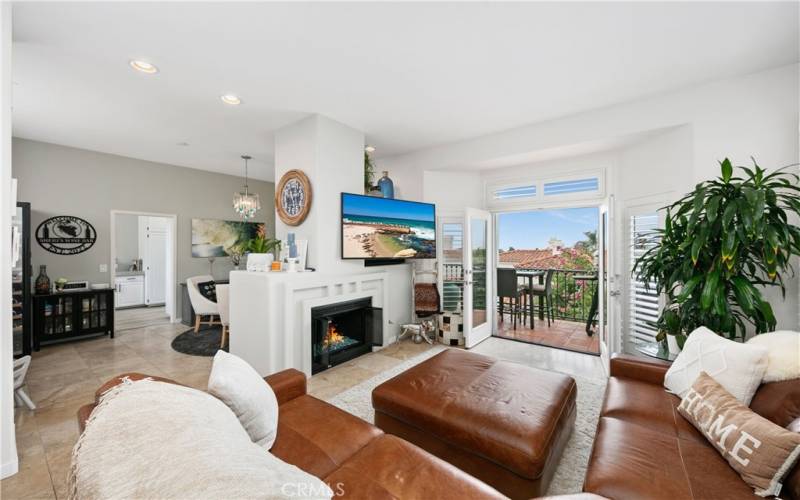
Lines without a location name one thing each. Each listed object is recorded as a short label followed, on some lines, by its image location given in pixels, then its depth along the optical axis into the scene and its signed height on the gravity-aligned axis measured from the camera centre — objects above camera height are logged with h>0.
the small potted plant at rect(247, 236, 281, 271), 3.43 +0.05
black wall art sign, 4.41 +0.24
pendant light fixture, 5.18 +0.79
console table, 4.16 -0.88
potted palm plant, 2.06 +0.01
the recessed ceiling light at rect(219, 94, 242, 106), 3.06 +1.48
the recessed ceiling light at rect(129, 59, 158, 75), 2.49 +1.47
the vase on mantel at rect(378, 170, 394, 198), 4.52 +0.92
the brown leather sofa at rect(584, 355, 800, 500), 1.18 -0.89
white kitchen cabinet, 6.91 -0.88
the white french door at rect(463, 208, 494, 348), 4.34 -0.38
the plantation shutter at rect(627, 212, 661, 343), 3.28 -0.50
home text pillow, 1.16 -0.77
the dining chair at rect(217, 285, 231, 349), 4.38 -0.72
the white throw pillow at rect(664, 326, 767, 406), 1.61 -0.63
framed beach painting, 5.94 +0.32
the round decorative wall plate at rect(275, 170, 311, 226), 3.53 +0.62
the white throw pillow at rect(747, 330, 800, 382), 1.57 -0.54
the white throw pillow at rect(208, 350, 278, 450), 1.32 -0.63
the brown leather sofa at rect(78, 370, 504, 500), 1.18 -0.88
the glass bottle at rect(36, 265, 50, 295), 4.19 -0.42
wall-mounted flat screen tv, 3.75 +0.28
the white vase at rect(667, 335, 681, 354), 2.56 -0.77
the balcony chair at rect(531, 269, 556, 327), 5.41 -0.70
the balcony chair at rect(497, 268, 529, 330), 5.06 -0.59
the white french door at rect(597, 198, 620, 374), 3.44 -0.44
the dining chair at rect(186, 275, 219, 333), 4.91 -0.82
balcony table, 5.39 -0.43
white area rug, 1.82 -1.30
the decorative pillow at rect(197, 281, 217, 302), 5.26 -0.65
